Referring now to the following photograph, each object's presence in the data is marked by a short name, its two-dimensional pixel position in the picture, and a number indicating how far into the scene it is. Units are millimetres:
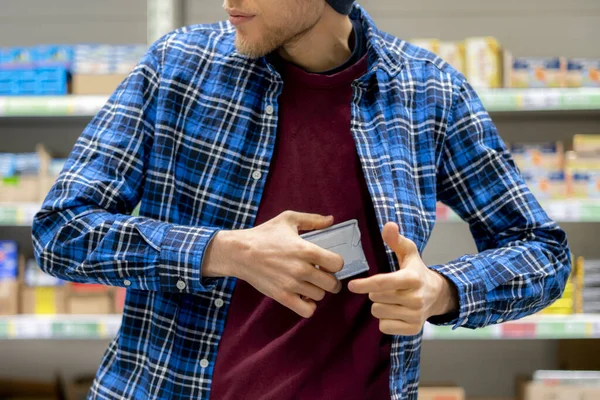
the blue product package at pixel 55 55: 2455
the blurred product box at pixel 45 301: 2449
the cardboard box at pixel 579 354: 2682
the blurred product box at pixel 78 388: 2631
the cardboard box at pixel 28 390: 2749
